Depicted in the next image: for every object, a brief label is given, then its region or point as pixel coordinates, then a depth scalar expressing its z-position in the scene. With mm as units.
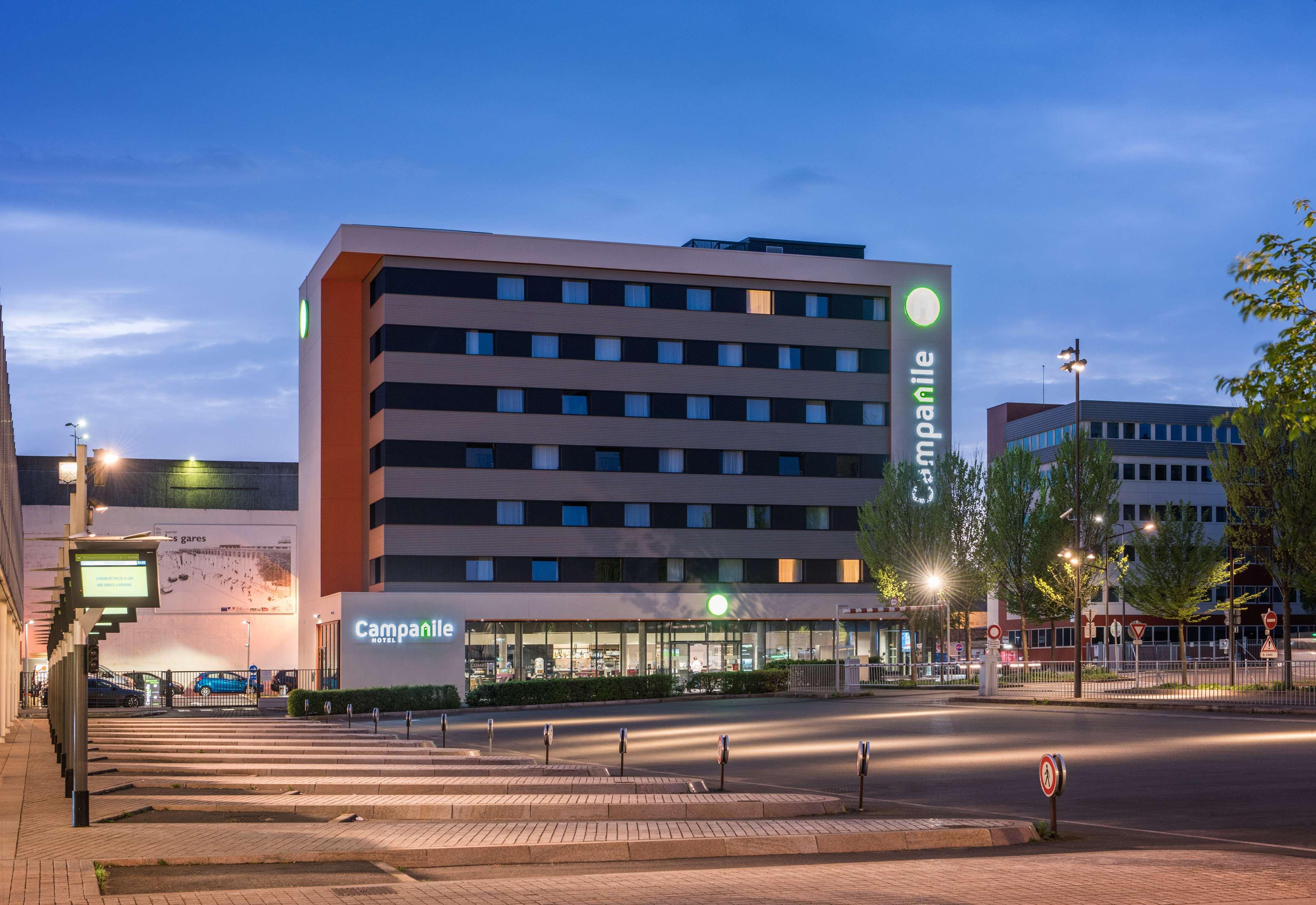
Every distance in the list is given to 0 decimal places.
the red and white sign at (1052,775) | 14117
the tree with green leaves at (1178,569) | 61375
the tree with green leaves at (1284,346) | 12133
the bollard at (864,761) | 16359
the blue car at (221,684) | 64500
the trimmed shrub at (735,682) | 54906
